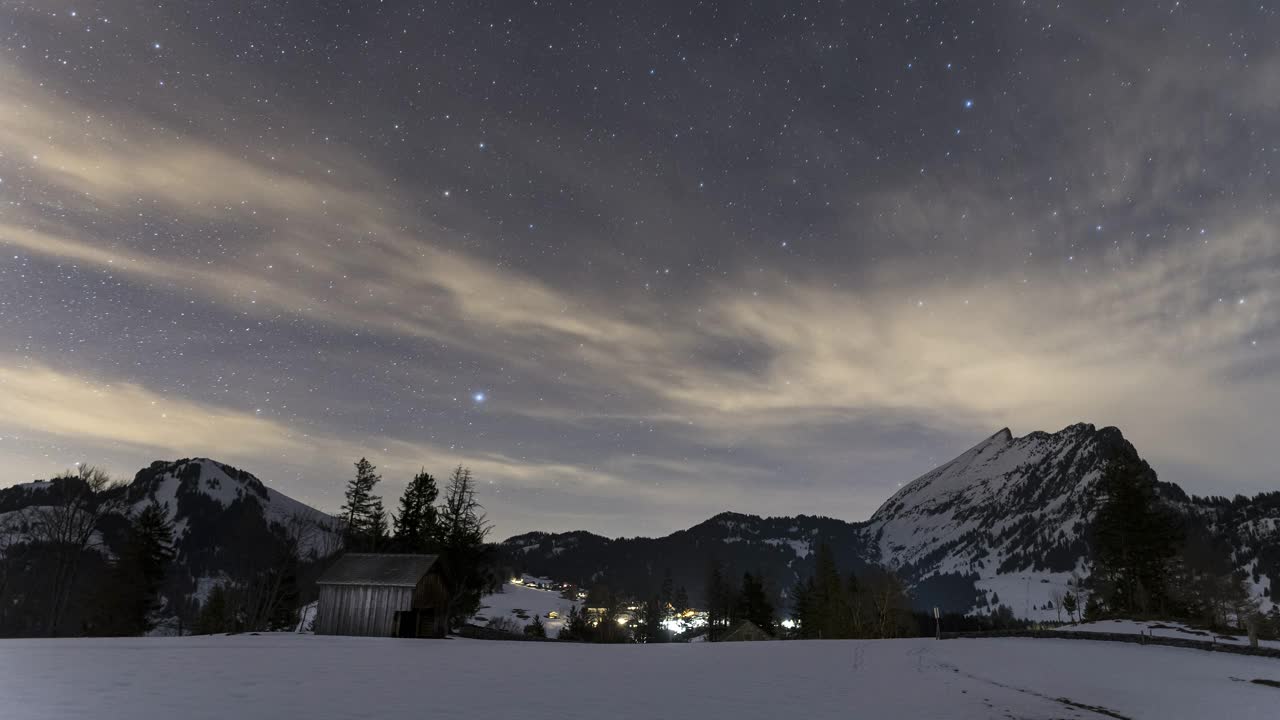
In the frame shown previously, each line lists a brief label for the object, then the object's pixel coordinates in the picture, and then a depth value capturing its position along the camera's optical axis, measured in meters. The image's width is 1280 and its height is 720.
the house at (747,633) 81.22
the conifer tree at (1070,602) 106.75
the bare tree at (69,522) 54.03
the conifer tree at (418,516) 62.72
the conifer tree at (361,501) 81.17
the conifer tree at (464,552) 58.47
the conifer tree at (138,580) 56.97
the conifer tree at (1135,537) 60.84
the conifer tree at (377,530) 72.72
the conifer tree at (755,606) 98.81
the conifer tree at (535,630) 85.75
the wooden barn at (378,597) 46.97
